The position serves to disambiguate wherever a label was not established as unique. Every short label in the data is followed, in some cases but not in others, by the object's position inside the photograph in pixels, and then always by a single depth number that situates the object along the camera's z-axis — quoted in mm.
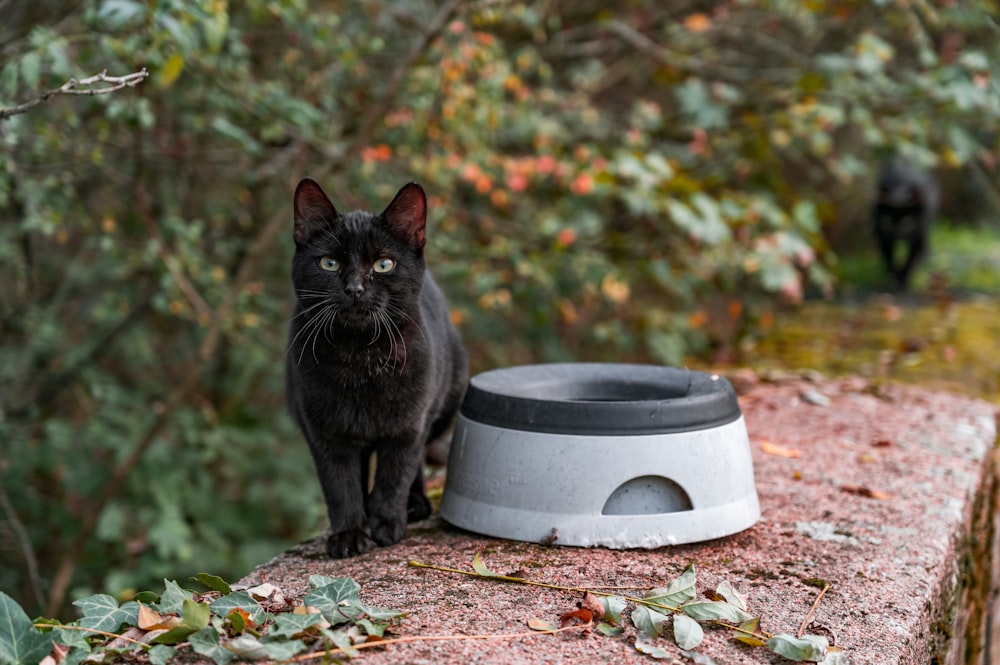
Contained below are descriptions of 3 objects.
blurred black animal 2965
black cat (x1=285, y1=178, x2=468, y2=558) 1129
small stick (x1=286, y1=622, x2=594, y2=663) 928
